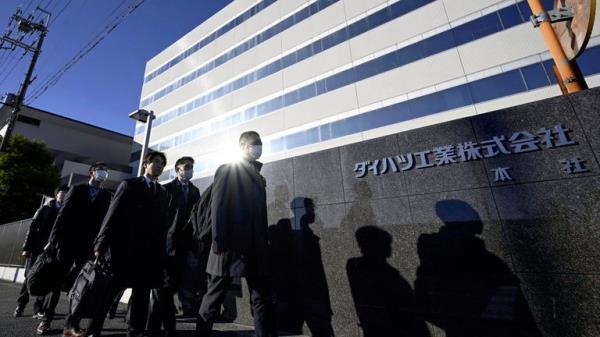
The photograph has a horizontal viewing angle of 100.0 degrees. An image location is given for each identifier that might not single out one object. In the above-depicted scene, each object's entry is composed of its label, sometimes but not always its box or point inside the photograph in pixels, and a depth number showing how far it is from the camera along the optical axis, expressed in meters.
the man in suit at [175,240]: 2.49
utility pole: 10.73
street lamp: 6.58
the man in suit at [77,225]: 2.84
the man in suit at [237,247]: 1.95
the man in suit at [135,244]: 2.15
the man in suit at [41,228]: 4.00
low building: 22.28
